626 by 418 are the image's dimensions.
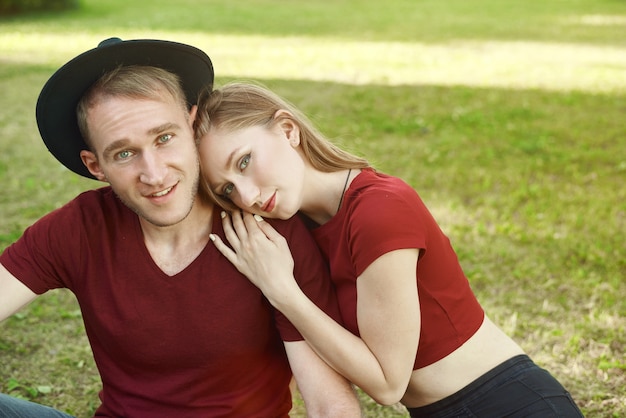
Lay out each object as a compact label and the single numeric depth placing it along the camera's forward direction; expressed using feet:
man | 8.52
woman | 8.36
